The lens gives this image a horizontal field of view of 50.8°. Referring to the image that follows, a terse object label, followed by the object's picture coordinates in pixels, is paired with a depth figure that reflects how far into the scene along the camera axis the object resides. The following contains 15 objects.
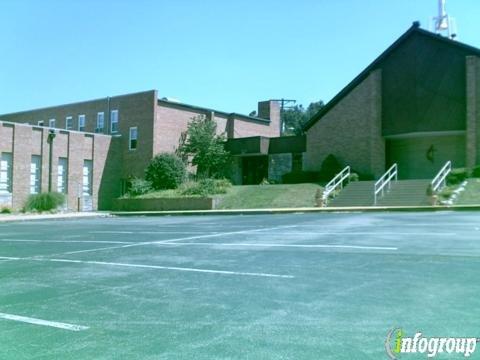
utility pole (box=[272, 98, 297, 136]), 79.38
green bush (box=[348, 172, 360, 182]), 30.70
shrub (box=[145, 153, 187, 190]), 36.22
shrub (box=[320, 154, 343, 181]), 33.16
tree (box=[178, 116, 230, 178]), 38.88
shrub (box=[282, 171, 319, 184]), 34.12
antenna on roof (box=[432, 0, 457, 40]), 34.97
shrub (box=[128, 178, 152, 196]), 35.69
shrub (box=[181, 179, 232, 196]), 31.88
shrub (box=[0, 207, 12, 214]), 31.25
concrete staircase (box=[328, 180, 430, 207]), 25.73
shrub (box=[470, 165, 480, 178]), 27.03
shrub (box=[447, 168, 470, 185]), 26.83
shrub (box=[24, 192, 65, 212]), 32.34
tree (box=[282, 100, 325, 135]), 83.31
